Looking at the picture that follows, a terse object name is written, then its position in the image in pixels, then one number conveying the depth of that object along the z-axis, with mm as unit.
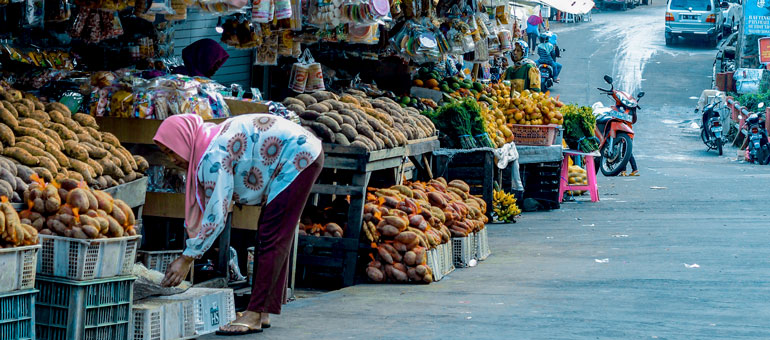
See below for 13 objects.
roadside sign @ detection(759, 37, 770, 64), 27875
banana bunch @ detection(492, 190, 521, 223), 12613
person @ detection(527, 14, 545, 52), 35850
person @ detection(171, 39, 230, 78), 9406
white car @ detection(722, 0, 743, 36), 41047
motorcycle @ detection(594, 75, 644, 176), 17875
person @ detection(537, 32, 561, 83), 29844
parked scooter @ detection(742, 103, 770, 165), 21453
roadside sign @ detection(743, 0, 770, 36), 29062
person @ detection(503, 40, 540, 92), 17609
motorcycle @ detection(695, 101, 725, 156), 23406
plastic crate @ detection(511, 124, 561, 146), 13859
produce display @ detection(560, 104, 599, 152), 14969
